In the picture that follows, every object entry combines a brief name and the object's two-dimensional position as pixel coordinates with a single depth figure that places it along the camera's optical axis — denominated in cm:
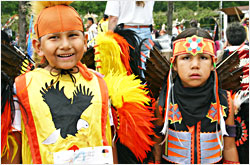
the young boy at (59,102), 197
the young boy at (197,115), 247
